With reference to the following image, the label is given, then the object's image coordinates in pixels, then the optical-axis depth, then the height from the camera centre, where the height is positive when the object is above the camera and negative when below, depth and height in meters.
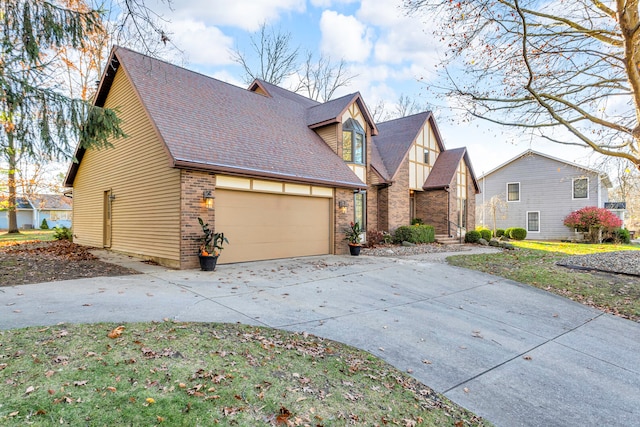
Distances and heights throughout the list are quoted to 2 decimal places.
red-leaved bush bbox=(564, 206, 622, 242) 20.81 -0.18
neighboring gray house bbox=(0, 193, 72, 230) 36.34 +0.37
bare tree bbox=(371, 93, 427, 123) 33.06 +10.60
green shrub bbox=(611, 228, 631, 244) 21.23 -1.10
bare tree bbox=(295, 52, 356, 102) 28.54 +11.75
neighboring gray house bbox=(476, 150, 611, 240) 23.19 +1.50
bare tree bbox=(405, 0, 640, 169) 7.74 +3.98
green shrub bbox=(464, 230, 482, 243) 19.09 -1.07
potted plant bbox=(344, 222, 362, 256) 12.79 -0.80
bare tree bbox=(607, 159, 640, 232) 9.73 +1.20
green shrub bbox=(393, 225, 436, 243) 16.52 -0.82
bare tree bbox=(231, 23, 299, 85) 25.55 +12.20
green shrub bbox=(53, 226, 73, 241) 16.95 -0.89
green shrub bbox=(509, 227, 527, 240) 23.42 -1.08
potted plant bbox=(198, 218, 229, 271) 8.68 -0.81
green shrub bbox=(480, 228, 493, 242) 19.51 -0.97
